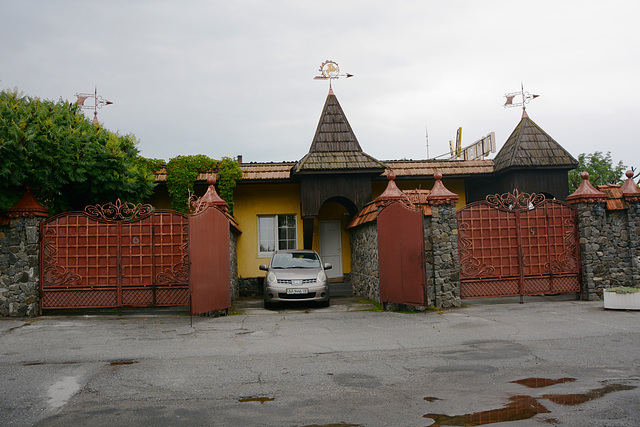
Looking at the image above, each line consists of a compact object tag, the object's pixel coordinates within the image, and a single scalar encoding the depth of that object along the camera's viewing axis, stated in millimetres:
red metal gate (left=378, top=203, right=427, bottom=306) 11172
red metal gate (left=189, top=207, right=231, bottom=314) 10633
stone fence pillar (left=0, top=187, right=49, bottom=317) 11539
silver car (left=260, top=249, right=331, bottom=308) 12906
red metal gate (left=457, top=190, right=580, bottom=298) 12477
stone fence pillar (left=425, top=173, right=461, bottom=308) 11883
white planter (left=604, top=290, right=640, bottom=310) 10930
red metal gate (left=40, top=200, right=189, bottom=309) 11898
